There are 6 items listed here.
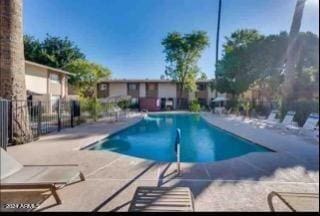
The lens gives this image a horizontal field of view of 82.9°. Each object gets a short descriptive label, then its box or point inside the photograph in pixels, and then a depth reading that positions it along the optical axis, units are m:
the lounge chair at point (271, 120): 8.08
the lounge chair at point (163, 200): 1.35
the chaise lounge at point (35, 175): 1.17
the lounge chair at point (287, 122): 7.42
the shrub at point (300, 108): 7.95
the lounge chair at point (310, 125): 6.35
